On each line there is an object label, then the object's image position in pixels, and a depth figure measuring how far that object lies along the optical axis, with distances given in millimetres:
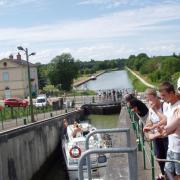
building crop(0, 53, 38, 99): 47015
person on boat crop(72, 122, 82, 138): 16804
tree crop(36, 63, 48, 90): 63289
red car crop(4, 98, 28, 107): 33858
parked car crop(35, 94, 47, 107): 35081
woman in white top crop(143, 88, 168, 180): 4231
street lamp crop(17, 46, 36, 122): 19592
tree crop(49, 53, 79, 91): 59993
